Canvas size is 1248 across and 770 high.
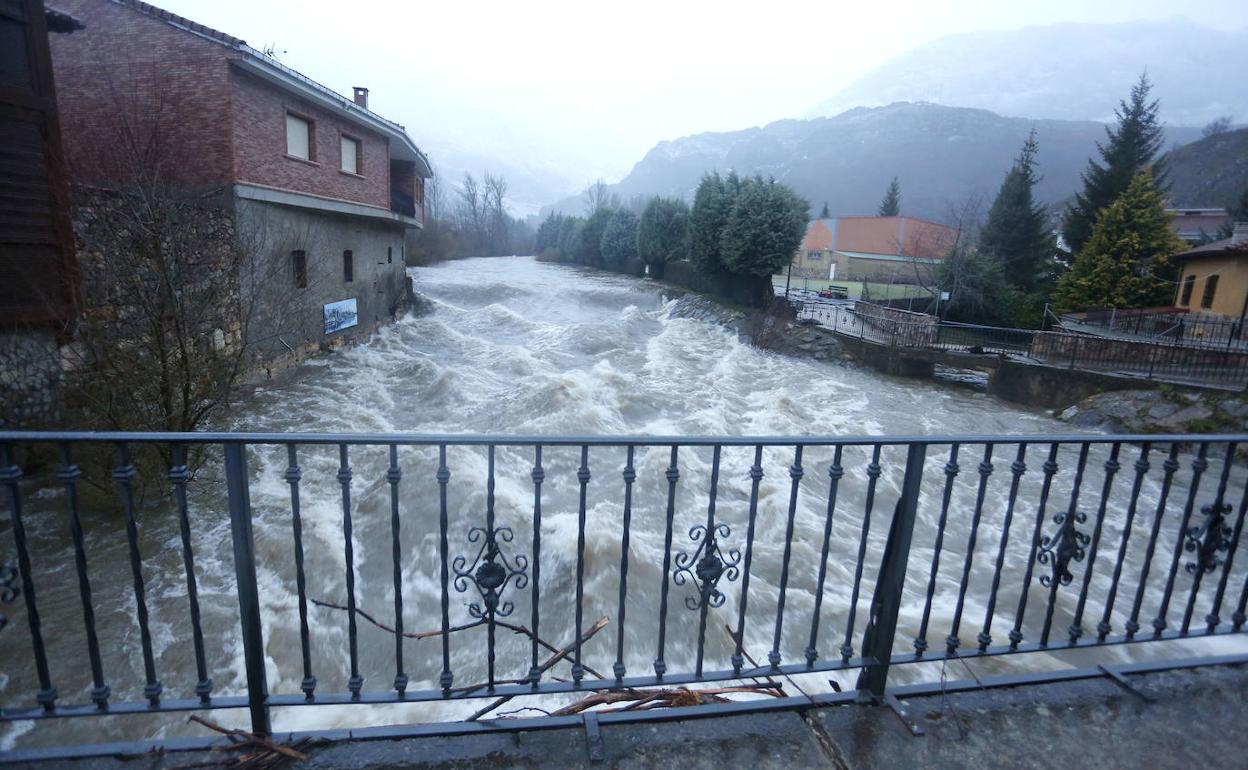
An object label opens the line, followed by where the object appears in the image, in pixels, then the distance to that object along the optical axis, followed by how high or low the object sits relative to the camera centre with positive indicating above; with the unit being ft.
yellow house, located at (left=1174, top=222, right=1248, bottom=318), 65.82 +1.67
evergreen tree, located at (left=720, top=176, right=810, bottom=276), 81.30 +5.25
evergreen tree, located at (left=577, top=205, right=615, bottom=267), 170.18 +5.81
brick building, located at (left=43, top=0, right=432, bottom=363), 33.27 +5.56
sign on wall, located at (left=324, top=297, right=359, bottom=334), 51.08 -5.86
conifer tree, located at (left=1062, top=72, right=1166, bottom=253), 94.27 +18.62
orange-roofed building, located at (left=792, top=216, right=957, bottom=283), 141.79 +6.36
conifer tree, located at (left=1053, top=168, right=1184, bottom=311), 77.00 +4.34
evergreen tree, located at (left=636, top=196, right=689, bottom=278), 124.57 +5.96
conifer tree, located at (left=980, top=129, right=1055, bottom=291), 99.81 +7.20
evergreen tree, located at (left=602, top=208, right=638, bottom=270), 152.46 +5.16
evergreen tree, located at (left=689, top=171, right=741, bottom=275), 89.71 +6.53
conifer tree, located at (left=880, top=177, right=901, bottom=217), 204.64 +22.72
